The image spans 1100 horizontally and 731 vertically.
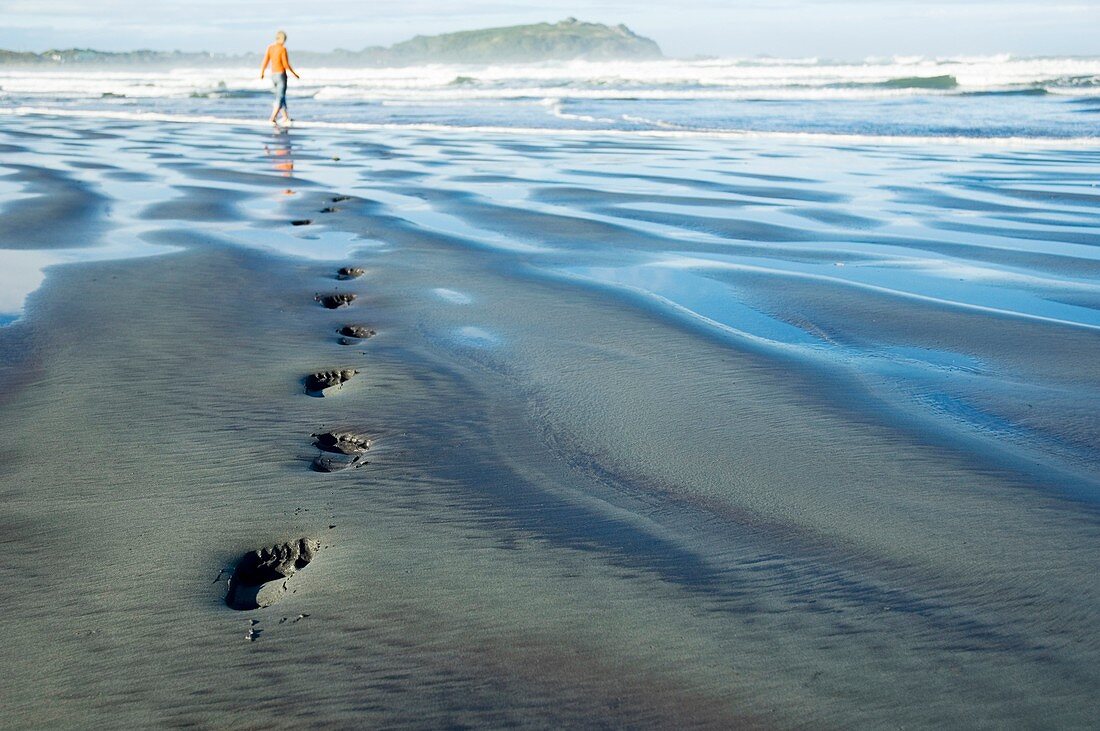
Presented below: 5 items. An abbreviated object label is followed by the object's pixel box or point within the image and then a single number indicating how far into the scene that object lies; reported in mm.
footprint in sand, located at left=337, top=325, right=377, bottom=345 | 3572
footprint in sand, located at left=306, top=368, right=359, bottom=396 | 3023
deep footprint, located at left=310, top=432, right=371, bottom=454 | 2531
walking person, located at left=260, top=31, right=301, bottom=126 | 16045
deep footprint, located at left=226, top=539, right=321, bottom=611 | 1787
